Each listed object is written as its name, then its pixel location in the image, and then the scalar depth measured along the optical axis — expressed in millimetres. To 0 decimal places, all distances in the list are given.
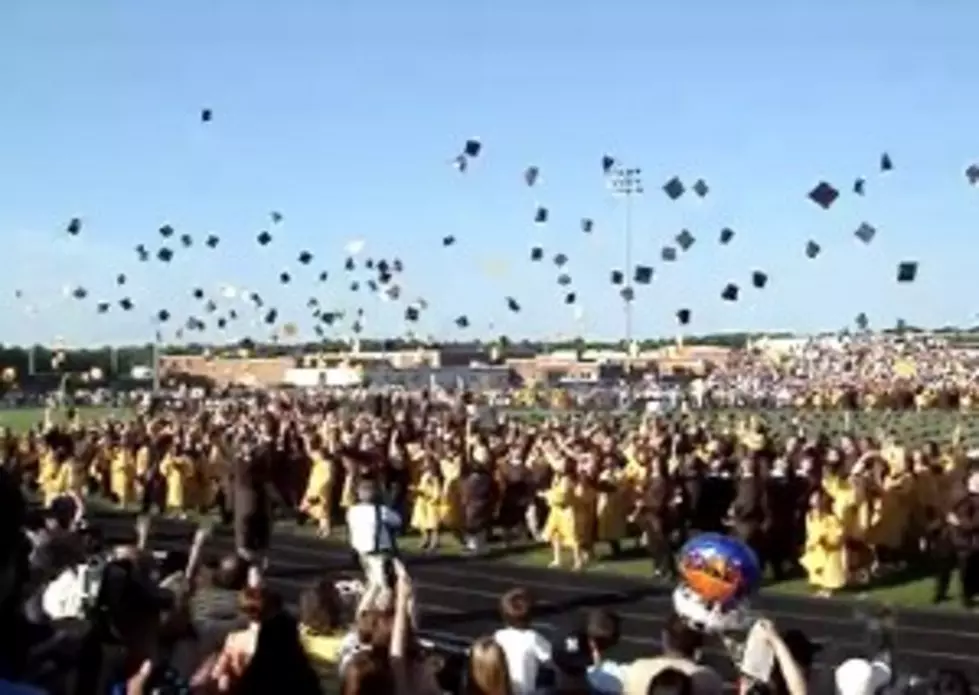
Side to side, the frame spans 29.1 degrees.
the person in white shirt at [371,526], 13594
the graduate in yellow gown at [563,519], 24859
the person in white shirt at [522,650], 8672
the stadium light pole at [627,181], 57312
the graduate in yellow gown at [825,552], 21500
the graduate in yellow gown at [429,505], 27875
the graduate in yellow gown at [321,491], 30125
